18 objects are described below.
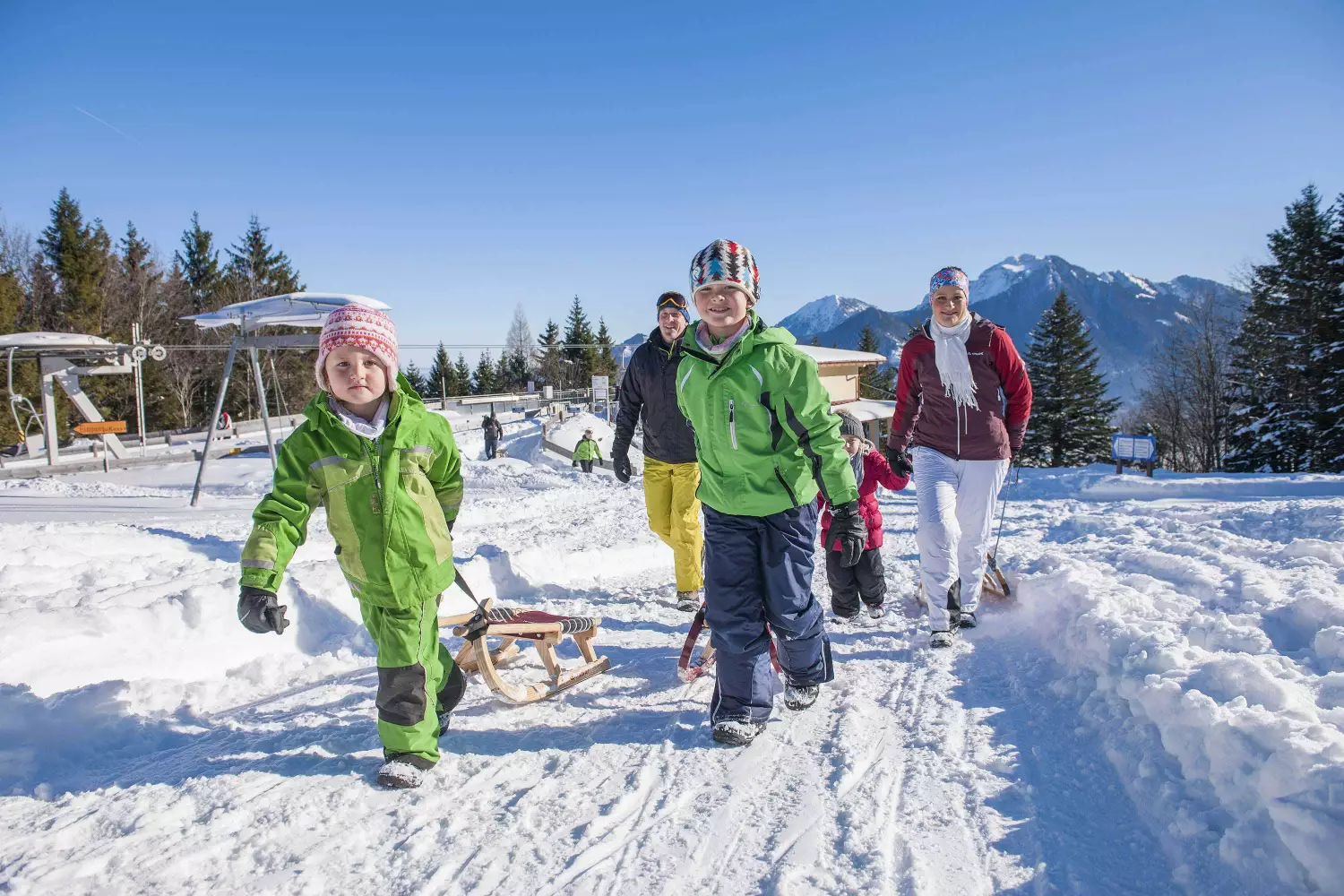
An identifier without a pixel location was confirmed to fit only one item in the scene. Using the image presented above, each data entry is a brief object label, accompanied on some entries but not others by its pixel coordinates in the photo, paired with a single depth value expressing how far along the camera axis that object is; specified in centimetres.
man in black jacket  494
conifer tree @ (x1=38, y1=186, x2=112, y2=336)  3353
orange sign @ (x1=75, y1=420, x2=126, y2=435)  1823
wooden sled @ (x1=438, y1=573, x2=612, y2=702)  323
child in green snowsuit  268
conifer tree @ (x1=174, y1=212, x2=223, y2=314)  4516
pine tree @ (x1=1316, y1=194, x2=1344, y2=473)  2336
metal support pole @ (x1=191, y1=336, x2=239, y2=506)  1069
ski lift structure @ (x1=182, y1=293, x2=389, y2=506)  921
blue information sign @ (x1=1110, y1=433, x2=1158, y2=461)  1286
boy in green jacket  299
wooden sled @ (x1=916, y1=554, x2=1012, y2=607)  489
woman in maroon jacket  423
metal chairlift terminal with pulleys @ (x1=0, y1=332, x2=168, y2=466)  1634
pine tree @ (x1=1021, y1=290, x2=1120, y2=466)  3819
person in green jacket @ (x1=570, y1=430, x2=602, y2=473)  2045
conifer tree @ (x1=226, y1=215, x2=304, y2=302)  4369
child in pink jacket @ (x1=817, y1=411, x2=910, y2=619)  463
